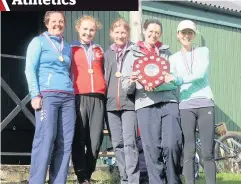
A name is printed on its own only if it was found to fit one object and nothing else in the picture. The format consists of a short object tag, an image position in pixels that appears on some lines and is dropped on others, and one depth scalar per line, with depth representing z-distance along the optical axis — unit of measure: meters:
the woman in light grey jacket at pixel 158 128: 5.39
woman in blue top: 5.38
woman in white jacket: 5.53
